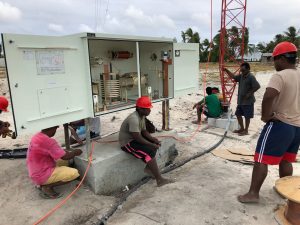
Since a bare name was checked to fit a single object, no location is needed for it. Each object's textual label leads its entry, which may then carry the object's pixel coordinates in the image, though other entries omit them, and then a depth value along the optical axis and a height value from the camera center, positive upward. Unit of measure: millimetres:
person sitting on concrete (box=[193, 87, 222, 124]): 8570 -1386
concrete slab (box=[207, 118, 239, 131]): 8023 -1830
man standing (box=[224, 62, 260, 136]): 7022 -807
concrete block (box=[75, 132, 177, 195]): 4211 -1677
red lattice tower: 10242 +839
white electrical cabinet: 3150 -150
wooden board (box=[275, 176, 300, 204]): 3013 -1477
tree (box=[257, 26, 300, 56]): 48256 +3981
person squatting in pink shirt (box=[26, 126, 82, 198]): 3805 -1384
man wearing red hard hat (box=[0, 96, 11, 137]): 4277 -951
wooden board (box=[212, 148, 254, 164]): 5568 -2001
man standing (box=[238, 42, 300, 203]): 3291 -636
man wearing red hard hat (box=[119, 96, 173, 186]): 4411 -1273
